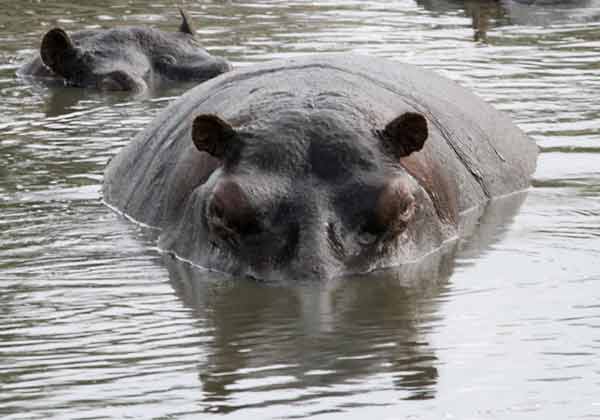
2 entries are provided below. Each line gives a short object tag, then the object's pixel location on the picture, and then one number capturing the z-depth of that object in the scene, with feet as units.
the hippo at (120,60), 89.25
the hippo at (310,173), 42.24
